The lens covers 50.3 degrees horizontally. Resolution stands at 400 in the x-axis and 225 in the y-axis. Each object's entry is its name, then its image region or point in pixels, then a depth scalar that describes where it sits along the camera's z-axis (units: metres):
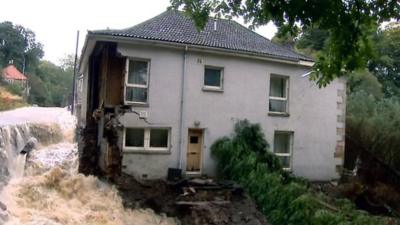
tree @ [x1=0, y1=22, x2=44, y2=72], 78.06
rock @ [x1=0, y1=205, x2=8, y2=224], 11.47
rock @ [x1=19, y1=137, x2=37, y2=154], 20.57
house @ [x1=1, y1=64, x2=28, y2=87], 67.64
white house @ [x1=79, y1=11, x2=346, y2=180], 15.71
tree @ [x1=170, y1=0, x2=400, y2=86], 6.90
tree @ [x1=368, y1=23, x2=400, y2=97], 32.84
